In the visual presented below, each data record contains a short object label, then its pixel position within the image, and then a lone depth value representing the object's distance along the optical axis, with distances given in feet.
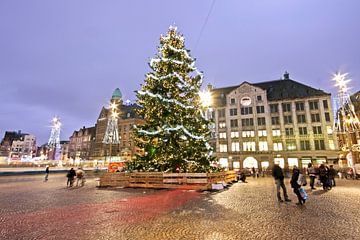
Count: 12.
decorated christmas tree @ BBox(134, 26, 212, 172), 52.06
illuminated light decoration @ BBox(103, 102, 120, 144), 192.69
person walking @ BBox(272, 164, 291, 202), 33.43
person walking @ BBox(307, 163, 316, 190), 48.60
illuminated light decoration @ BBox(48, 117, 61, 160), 138.39
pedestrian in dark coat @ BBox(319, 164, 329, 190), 46.96
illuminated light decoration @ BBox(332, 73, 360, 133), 83.25
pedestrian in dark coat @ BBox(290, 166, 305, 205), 30.17
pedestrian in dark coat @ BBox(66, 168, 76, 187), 57.16
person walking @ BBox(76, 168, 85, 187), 61.32
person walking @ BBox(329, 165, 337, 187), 49.34
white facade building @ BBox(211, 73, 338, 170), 143.84
